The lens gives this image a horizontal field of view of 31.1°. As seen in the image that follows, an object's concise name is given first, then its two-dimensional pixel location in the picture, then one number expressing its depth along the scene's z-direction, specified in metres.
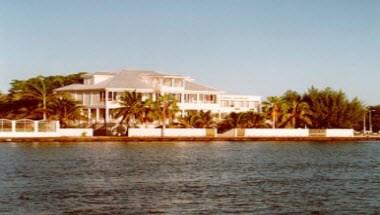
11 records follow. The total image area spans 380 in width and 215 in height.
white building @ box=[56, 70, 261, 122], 114.56
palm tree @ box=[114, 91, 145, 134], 107.44
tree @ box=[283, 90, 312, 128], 119.06
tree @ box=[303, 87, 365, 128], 124.38
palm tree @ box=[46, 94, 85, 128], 108.89
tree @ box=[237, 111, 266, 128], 116.56
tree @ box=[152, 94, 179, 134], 109.44
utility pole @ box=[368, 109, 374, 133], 144.25
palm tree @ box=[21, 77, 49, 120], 113.25
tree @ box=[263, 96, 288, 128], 117.00
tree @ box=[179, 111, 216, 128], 112.56
